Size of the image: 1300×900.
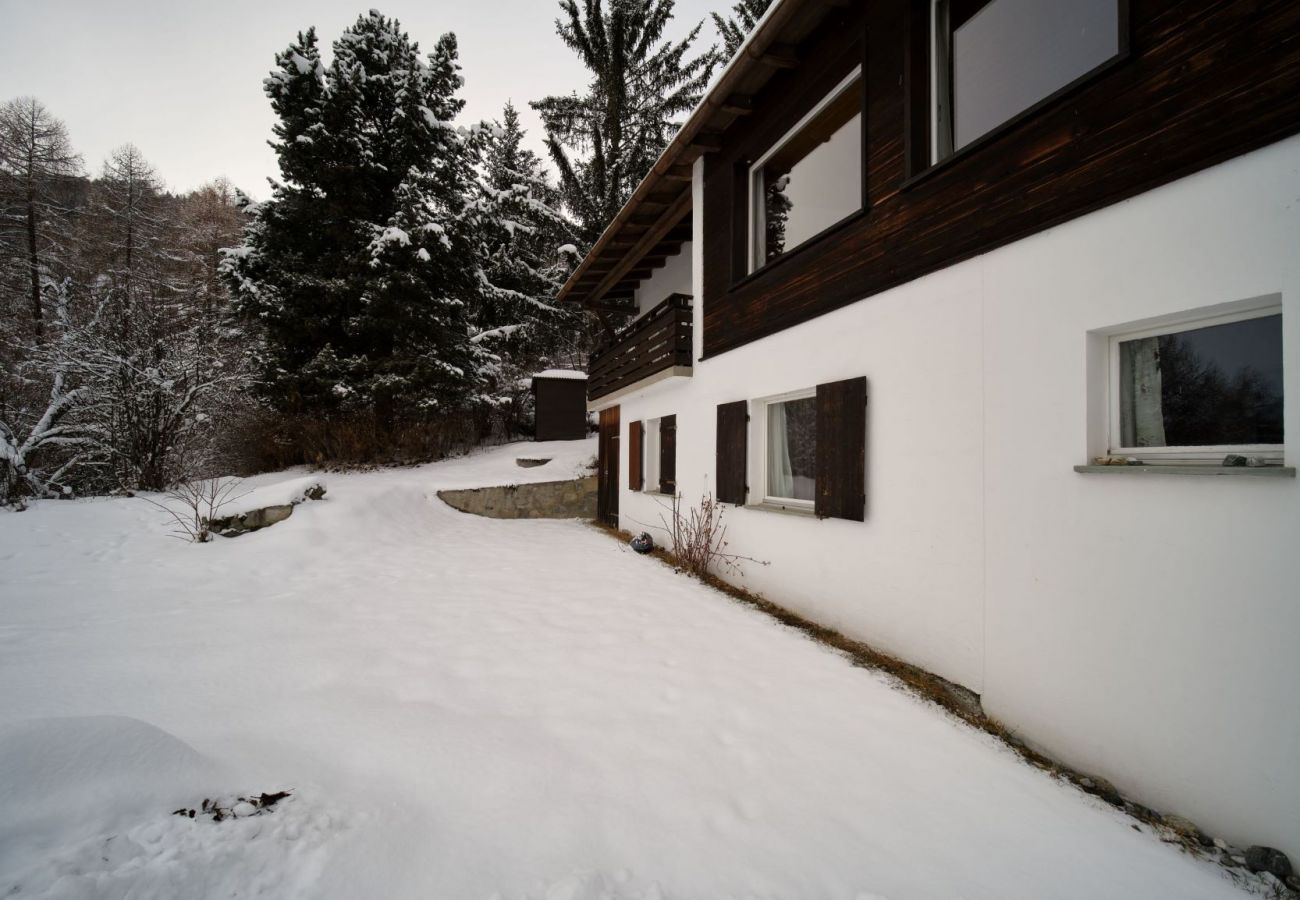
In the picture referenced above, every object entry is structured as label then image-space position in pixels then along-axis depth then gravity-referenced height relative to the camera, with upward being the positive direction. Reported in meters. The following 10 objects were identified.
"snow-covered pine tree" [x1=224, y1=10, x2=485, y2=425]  11.95 +5.32
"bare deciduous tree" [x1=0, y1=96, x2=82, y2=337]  16.42 +9.31
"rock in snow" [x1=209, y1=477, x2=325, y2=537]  7.48 -0.85
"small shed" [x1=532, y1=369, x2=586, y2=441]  15.03 +1.47
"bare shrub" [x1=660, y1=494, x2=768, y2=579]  6.33 -1.20
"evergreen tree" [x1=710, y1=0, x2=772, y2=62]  14.05 +12.25
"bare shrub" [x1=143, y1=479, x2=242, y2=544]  7.14 -0.83
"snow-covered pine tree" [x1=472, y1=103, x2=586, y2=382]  15.16 +5.91
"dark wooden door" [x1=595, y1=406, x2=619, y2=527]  10.66 -0.40
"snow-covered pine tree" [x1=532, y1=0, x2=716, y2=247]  14.58 +10.67
